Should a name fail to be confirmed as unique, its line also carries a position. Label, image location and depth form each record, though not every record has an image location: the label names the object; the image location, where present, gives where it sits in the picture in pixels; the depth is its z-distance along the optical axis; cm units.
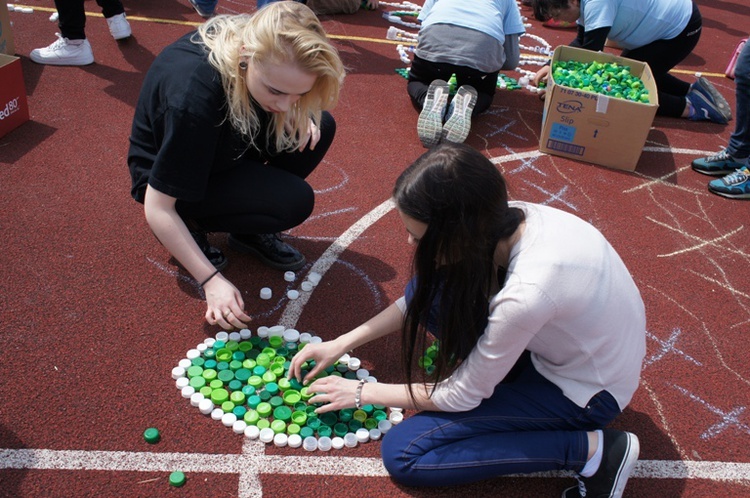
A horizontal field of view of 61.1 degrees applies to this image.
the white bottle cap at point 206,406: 247
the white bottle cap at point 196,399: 250
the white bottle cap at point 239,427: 242
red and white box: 402
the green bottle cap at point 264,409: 248
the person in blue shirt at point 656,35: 532
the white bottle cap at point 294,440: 240
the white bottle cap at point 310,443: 239
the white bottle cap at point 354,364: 276
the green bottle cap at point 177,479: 219
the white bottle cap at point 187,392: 253
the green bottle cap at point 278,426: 243
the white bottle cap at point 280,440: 239
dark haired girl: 195
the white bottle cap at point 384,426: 250
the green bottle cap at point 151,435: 233
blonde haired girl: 241
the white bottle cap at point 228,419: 244
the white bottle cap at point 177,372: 261
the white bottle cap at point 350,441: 243
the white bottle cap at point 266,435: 240
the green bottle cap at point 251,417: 245
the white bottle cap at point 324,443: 241
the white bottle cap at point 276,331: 287
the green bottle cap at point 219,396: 251
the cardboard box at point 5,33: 492
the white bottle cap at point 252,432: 241
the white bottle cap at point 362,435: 245
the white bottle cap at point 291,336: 285
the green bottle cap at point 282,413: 248
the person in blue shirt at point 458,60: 473
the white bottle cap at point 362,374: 272
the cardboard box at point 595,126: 443
